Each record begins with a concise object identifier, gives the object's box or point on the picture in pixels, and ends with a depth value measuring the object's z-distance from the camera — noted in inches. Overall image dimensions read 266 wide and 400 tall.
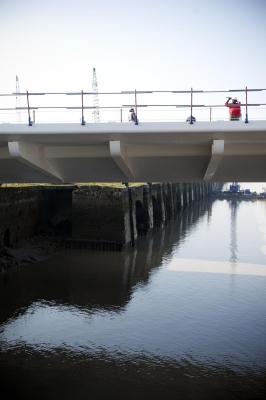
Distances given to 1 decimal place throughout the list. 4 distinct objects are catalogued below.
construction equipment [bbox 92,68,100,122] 3919.8
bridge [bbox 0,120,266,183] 456.4
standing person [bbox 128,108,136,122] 517.0
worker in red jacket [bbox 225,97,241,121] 501.7
